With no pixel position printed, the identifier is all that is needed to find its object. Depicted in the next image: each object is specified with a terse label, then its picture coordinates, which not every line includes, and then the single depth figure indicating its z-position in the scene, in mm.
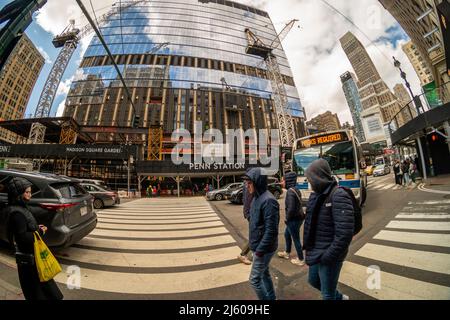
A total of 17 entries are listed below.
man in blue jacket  1969
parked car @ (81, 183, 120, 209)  10409
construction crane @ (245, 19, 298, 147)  38781
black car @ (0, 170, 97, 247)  3260
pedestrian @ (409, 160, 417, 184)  14206
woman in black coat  2002
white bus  6953
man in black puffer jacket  1606
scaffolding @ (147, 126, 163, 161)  31531
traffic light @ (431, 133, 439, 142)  15289
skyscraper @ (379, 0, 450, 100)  16984
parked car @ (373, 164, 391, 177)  28578
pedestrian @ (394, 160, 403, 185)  14023
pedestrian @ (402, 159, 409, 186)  13789
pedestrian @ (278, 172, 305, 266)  3459
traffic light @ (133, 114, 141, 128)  10082
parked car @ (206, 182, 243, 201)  15584
